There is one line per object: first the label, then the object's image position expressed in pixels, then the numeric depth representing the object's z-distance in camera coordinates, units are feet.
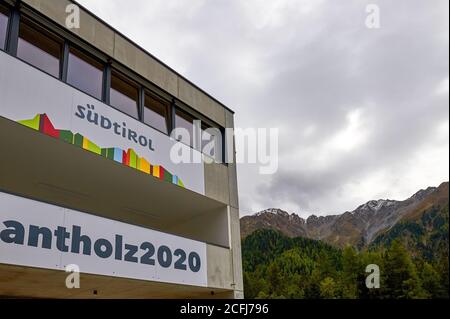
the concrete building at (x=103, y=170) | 27.14
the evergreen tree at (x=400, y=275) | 148.87
